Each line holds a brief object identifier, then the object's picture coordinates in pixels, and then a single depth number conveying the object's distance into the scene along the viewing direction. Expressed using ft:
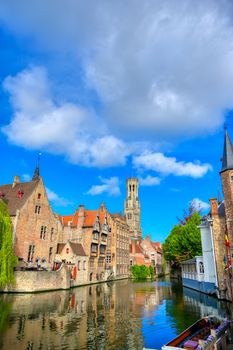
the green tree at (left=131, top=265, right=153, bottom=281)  249.14
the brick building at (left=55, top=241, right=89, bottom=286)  160.45
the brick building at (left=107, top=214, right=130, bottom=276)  232.80
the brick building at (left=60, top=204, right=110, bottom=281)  188.34
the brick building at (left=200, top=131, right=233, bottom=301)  93.04
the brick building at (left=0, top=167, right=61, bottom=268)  138.31
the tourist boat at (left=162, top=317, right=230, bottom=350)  37.70
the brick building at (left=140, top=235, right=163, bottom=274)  300.61
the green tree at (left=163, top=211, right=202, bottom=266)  167.32
